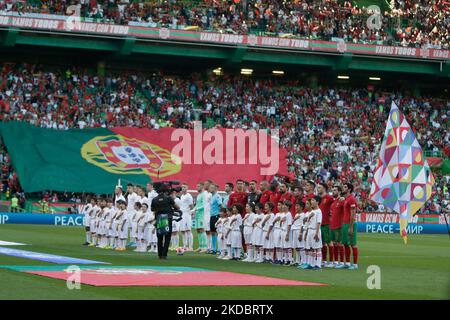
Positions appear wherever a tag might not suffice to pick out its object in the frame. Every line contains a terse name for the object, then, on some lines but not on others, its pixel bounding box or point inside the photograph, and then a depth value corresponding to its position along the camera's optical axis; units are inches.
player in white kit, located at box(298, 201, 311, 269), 898.7
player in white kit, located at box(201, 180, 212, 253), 1130.7
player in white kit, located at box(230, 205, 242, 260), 1012.5
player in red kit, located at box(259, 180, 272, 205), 1012.7
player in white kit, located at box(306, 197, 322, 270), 886.4
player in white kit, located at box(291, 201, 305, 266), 911.0
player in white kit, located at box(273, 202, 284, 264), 947.3
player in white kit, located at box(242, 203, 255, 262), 991.0
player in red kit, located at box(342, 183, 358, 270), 895.7
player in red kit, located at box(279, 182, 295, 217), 965.2
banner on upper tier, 2070.6
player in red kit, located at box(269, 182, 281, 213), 995.9
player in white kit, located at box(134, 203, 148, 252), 1136.8
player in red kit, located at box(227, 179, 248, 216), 1067.9
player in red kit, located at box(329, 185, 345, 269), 909.2
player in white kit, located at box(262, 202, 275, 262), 958.4
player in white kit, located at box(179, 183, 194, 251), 1155.1
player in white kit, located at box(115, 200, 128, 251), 1167.0
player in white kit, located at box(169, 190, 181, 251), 1149.7
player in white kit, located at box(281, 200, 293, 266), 932.6
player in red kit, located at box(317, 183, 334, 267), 922.1
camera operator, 971.3
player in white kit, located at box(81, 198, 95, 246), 1227.2
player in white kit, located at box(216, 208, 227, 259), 1035.3
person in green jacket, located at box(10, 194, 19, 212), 1861.5
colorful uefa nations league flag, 836.6
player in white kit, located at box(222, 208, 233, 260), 1020.5
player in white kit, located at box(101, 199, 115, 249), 1186.0
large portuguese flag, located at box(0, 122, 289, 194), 1950.1
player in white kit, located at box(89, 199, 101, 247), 1215.6
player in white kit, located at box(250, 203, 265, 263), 971.9
